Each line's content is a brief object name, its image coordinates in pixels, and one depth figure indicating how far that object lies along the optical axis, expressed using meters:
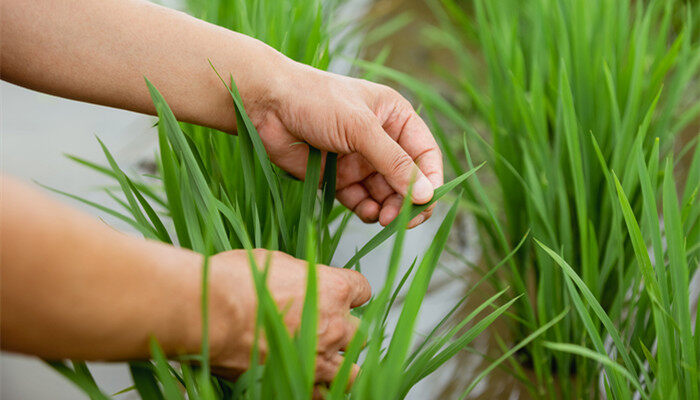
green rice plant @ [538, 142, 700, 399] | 0.73
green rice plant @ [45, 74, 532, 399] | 0.59
